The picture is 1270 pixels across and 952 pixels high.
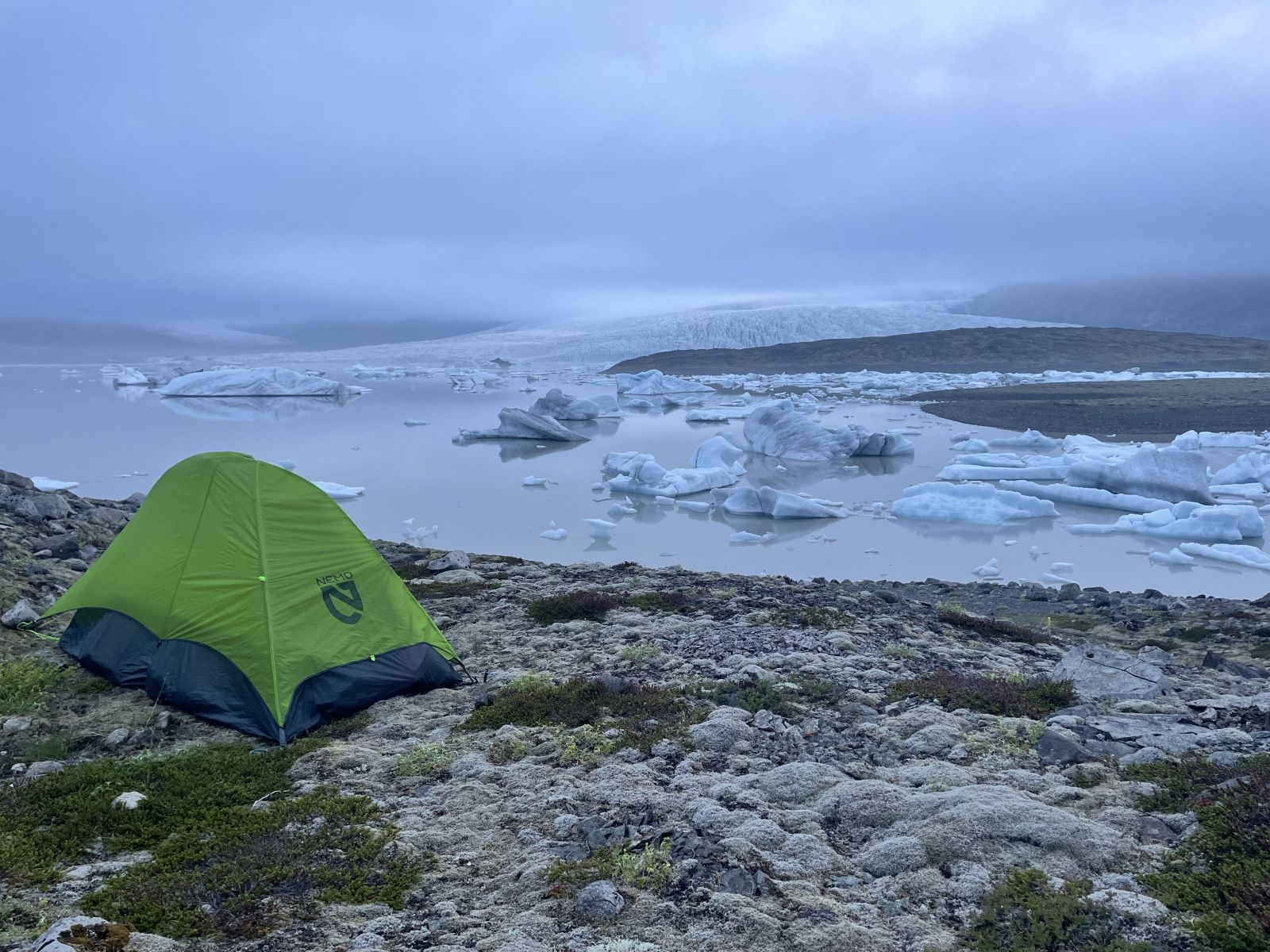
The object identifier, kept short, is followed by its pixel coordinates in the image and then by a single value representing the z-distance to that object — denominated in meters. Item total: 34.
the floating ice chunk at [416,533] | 14.62
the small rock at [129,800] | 4.60
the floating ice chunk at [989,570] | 12.36
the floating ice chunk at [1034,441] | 24.92
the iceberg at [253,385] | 45.25
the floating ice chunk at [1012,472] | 19.66
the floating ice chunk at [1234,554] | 12.85
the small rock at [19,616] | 7.31
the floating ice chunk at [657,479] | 18.70
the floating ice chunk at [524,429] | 28.25
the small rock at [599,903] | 3.57
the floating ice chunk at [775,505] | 16.28
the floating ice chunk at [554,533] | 14.65
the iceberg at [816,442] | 23.62
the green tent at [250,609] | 6.03
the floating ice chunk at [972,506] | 15.94
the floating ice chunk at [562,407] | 33.00
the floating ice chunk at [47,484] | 15.46
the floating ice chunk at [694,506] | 17.45
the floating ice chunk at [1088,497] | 16.48
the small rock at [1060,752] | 4.84
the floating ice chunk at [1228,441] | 25.67
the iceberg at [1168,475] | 16.98
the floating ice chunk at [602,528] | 15.05
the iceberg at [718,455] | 21.21
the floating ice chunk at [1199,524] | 14.20
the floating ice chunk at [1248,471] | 18.81
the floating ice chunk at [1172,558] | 13.08
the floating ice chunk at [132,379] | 55.38
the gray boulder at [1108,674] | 6.14
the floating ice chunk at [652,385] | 46.94
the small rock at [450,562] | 11.03
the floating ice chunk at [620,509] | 16.86
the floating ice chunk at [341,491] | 18.28
